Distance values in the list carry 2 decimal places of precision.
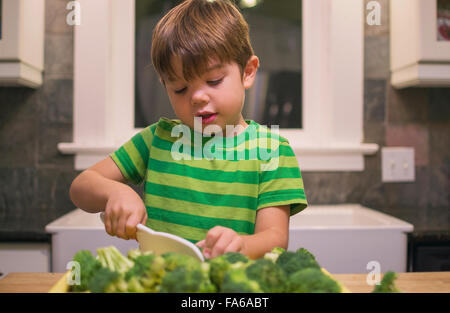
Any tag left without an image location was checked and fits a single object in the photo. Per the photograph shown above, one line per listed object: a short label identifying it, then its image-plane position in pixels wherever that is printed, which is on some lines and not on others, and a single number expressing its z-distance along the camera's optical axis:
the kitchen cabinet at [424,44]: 1.51
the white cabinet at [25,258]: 1.30
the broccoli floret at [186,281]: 0.39
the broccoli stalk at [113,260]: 0.48
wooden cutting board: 0.68
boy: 0.76
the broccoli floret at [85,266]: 0.48
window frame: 1.73
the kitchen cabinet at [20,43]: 1.46
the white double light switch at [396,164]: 1.78
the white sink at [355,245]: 1.29
